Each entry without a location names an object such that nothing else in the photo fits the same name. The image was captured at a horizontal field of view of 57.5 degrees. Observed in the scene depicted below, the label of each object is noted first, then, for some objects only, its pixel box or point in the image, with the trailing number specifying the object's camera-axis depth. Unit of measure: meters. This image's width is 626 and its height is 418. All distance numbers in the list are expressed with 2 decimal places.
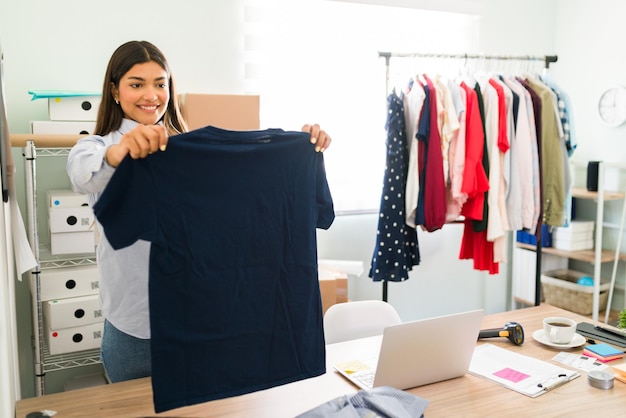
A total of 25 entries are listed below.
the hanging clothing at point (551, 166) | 3.23
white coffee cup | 1.83
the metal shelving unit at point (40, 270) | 2.38
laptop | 1.45
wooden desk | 1.40
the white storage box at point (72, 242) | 2.49
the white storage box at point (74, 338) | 2.52
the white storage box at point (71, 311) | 2.48
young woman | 1.46
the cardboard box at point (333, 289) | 2.98
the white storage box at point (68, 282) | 2.50
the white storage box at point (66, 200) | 2.48
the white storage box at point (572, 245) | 3.83
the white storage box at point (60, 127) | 2.46
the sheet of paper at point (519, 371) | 1.55
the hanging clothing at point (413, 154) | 3.06
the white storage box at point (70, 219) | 2.47
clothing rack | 3.22
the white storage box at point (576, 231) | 3.81
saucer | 1.82
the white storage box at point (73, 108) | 2.49
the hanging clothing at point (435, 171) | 3.02
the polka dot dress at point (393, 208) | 3.07
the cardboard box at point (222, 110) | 2.65
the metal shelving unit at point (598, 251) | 3.61
